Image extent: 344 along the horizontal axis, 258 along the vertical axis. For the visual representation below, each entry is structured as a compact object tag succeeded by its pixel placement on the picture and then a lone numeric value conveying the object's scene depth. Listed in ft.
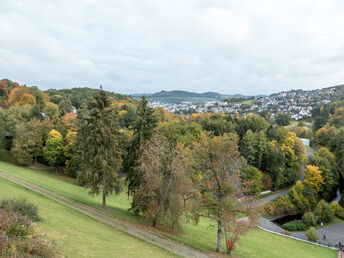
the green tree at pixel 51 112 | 195.72
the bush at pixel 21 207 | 41.40
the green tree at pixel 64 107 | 229.31
